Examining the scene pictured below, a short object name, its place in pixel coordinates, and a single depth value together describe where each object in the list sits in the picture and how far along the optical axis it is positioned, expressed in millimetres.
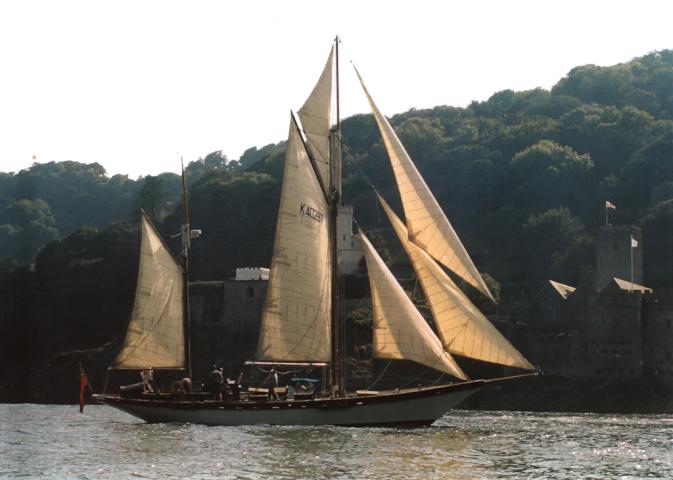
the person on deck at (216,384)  71812
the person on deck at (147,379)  75875
